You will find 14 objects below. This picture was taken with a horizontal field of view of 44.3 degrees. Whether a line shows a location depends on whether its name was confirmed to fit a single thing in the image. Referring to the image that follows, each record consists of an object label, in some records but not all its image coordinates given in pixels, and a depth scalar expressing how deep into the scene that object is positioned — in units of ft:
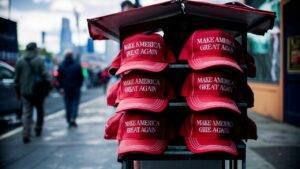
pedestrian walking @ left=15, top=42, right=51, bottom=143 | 23.48
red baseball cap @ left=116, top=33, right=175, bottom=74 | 9.35
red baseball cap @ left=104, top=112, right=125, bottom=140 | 10.02
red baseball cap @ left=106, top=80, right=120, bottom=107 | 10.54
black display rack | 9.51
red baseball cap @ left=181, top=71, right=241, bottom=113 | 9.18
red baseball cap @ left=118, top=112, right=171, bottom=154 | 9.26
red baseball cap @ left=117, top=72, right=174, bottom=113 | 9.25
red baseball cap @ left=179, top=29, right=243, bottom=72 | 9.26
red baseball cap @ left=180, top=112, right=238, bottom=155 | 9.25
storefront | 26.98
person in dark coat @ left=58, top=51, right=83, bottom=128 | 29.02
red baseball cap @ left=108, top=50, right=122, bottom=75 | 10.23
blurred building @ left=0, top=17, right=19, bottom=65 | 53.53
